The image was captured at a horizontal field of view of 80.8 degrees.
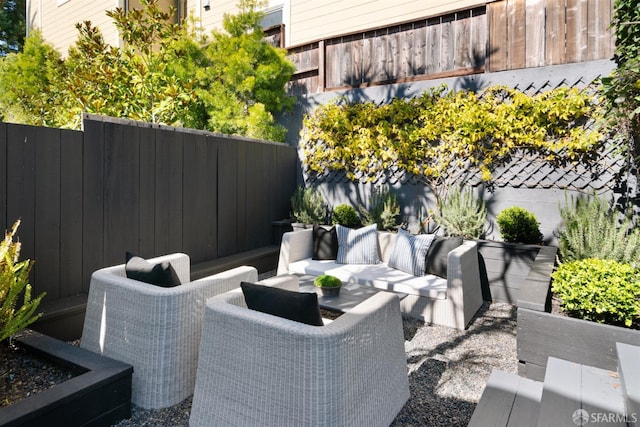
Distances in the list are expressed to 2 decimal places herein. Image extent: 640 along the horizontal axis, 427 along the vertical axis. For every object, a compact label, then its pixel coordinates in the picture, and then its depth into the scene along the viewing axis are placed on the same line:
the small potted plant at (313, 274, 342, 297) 3.22
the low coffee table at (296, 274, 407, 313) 2.96
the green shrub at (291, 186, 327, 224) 5.82
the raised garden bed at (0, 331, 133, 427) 1.72
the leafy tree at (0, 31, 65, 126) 6.34
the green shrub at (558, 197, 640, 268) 3.04
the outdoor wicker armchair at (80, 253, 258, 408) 2.23
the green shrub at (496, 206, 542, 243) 4.24
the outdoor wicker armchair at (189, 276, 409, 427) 1.67
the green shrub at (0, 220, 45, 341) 2.15
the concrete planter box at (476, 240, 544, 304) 4.14
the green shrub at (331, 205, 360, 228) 5.45
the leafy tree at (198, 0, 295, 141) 5.82
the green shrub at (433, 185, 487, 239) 4.57
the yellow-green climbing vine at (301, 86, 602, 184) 4.20
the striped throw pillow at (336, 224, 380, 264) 4.50
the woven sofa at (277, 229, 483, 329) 3.52
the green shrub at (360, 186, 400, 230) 5.22
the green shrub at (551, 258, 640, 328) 2.29
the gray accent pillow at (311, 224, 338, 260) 4.72
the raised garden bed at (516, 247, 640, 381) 2.21
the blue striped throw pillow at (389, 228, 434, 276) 4.03
